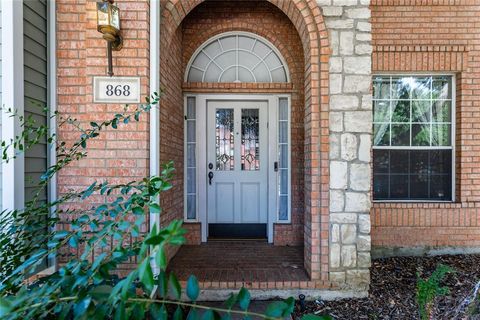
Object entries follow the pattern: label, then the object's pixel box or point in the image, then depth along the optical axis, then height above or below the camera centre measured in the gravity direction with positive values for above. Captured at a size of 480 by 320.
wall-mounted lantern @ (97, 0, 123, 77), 2.15 +1.05
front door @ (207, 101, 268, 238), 3.92 -0.25
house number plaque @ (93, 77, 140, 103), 2.37 +0.59
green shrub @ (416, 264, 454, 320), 1.84 -0.92
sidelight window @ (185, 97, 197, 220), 3.82 -0.04
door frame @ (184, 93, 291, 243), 3.80 +0.09
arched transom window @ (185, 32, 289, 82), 3.79 +1.31
